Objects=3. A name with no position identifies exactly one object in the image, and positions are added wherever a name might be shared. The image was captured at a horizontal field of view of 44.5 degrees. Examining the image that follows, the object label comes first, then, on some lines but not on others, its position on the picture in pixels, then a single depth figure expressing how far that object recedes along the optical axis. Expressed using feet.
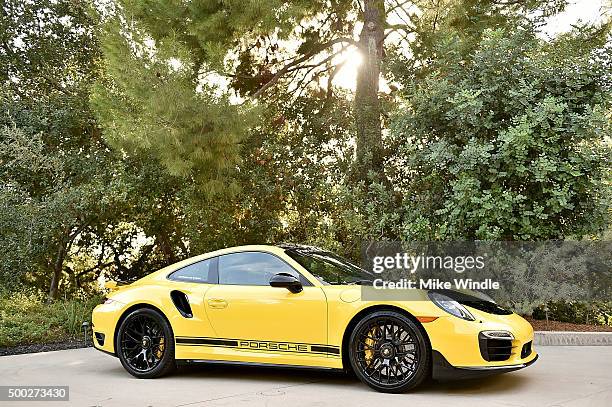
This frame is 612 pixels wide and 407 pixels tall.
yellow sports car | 21.06
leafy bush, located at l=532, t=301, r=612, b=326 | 39.22
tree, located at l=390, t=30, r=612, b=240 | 35.58
